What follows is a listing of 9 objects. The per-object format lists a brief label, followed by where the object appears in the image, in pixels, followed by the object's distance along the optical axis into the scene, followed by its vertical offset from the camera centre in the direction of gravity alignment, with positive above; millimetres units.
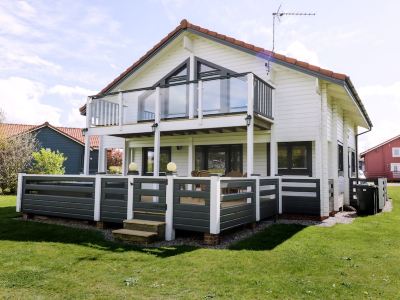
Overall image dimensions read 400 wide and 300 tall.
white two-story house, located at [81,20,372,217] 10344 +2095
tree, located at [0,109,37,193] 21484 +794
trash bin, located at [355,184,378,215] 11523 -881
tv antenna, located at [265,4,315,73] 12090 +6010
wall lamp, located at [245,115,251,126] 9086 +1493
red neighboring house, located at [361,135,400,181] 42688 +2037
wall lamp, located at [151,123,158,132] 10820 +1531
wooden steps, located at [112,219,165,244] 7133 -1379
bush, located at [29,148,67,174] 21922 +479
